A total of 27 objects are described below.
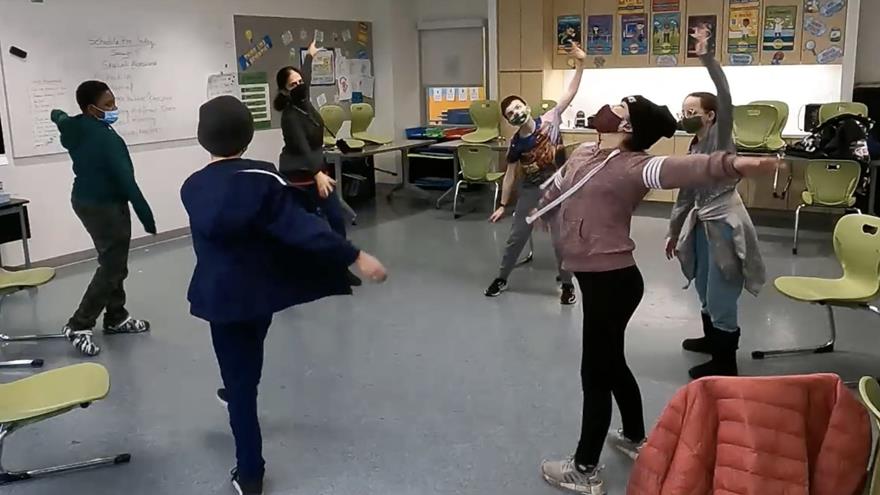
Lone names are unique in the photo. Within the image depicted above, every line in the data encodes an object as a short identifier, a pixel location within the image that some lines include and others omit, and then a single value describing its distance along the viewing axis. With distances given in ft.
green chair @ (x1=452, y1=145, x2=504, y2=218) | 25.81
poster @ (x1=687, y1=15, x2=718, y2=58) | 26.18
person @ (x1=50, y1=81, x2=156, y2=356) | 13.85
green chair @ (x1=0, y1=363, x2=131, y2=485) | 8.94
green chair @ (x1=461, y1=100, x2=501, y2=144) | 28.58
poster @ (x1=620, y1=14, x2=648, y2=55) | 27.43
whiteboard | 19.77
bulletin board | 26.16
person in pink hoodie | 8.44
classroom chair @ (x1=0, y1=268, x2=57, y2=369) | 13.82
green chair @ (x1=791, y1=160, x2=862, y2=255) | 20.33
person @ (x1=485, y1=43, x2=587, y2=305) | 15.69
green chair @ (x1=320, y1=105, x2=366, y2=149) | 26.71
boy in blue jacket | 7.97
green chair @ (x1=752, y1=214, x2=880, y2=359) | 12.24
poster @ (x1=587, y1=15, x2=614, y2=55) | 28.04
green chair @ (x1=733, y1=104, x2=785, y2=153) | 23.71
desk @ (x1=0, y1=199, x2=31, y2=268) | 18.15
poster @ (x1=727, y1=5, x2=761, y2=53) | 25.49
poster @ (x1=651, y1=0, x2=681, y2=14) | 26.78
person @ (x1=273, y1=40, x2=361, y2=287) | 16.69
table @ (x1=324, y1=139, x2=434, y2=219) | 25.72
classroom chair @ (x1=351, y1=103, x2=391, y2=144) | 28.53
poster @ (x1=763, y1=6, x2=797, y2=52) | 24.97
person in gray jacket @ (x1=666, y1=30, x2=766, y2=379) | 11.56
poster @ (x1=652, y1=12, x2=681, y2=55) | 26.89
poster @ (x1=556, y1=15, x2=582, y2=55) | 28.68
